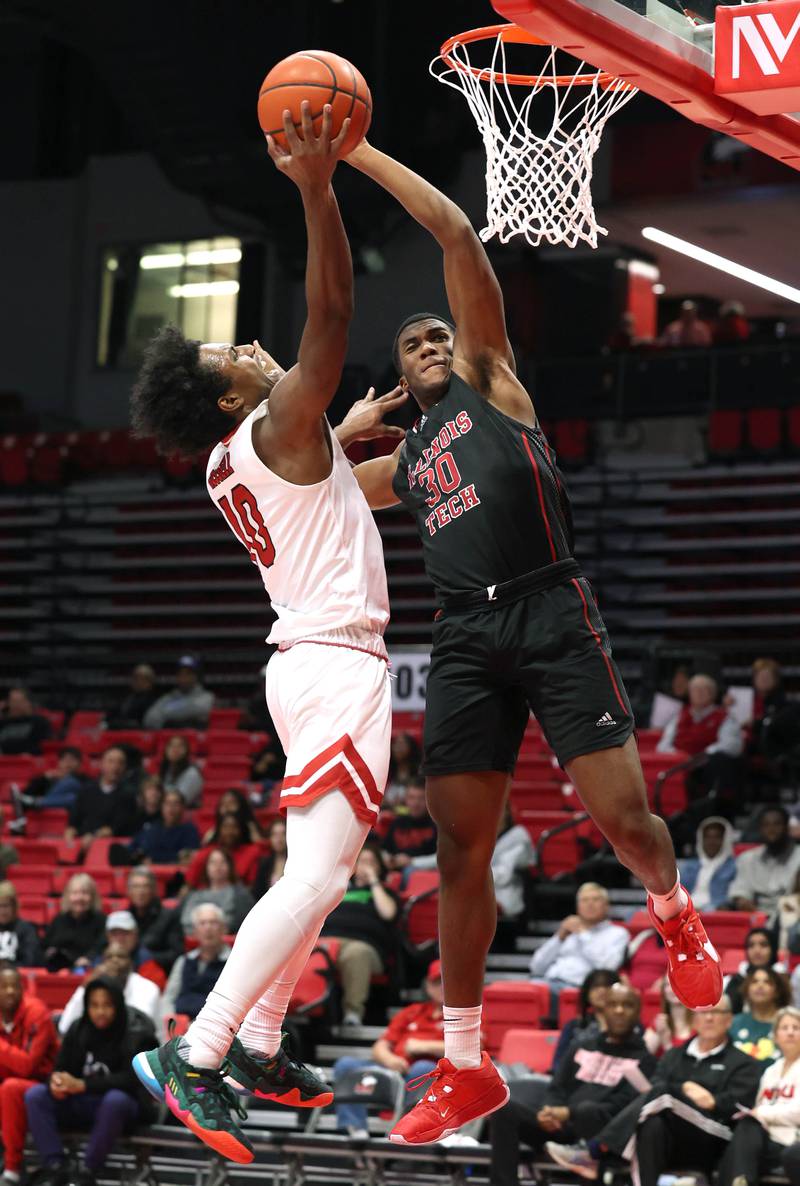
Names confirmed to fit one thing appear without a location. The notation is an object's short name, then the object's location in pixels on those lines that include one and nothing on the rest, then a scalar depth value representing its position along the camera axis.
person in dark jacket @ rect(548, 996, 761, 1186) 8.59
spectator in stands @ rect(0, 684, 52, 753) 16.94
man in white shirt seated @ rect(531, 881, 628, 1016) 10.61
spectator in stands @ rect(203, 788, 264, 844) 12.62
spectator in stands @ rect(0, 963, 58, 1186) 10.08
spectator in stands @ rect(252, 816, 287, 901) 11.79
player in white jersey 4.15
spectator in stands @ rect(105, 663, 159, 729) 17.12
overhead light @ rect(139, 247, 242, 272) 22.79
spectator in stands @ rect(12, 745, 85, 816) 15.22
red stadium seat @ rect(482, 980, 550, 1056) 10.56
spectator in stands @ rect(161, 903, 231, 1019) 10.70
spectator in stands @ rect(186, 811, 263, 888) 12.26
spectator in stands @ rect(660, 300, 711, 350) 19.78
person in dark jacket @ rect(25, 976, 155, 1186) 9.84
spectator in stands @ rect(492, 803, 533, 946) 11.94
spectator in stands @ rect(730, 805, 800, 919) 11.30
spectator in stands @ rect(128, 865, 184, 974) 11.45
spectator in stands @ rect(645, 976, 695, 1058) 9.38
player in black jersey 4.47
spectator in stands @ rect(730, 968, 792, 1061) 9.07
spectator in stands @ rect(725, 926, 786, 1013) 9.28
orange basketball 4.09
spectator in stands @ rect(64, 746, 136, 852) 14.24
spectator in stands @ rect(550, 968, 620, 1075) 9.34
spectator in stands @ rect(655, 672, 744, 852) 12.65
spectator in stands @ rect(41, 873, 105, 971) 11.80
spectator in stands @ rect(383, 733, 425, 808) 13.13
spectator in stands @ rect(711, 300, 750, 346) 19.14
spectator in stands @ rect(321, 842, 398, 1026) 11.20
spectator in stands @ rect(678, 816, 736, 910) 11.45
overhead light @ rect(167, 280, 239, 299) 22.72
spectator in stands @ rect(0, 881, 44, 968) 11.86
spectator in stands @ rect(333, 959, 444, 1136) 10.00
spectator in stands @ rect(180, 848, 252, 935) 11.61
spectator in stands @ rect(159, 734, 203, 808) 14.67
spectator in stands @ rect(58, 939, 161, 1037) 10.61
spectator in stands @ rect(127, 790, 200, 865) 13.53
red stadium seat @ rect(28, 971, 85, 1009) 11.35
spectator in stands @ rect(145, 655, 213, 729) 16.91
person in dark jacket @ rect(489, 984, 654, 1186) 9.03
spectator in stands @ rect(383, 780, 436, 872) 12.62
